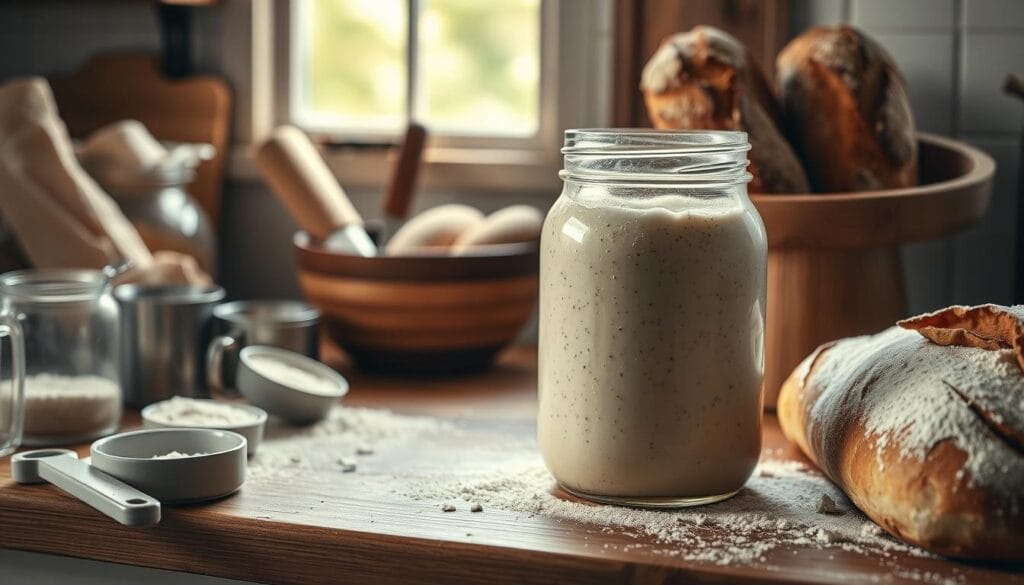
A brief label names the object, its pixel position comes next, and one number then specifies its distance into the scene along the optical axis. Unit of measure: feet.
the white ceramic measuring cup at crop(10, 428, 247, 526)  2.76
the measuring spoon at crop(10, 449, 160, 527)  2.68
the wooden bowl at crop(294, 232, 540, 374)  4.43
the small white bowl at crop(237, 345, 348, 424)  3.69
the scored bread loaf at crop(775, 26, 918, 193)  3.68
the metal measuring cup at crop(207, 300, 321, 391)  3.92
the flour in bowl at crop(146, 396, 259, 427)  3.41
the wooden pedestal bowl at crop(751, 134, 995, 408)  3.49
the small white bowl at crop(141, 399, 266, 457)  3.33
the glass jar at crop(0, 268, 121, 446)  3.50
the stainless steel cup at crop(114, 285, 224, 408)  3.95
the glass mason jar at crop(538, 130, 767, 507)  2.77
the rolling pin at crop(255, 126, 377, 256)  4.62
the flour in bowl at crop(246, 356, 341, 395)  3.75
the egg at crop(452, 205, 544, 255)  4.59
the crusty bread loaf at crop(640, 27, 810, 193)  3.58
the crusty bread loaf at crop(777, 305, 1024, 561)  2.43
